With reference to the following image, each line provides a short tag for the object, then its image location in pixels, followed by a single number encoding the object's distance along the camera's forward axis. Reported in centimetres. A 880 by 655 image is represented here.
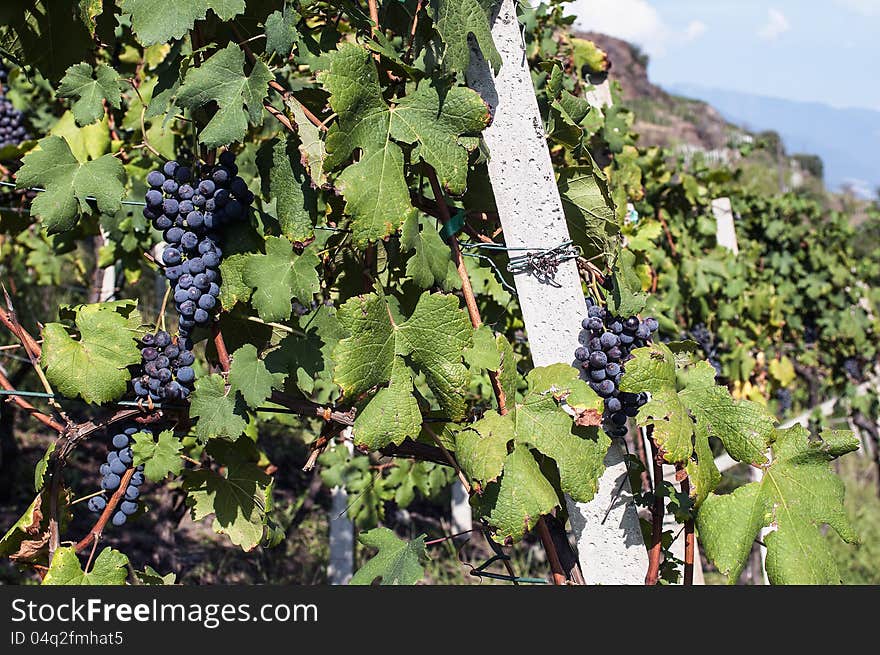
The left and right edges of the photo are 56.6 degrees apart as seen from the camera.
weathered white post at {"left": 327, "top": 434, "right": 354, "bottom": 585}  373
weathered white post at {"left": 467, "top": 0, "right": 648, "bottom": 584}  145
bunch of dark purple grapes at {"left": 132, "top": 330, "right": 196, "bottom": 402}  153
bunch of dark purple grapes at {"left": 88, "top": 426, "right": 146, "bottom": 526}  160
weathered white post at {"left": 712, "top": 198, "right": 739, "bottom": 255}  418
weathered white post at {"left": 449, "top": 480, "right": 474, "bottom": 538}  466
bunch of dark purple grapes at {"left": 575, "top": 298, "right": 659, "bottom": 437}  145
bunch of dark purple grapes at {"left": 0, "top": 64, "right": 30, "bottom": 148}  353
